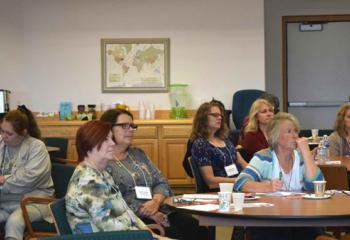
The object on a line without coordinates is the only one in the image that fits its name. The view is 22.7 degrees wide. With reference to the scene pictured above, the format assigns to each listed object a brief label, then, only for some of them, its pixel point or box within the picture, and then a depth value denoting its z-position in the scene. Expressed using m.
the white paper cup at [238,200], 4.36
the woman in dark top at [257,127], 7.50
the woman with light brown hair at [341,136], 8.05
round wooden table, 4.08
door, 14.07
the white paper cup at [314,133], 9.95
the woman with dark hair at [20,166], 6.17
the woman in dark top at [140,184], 5.50
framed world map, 12.61
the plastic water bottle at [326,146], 7.57
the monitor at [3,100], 11.91
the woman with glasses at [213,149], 6.50
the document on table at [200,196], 5.00
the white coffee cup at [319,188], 4.85
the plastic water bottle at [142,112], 12.42
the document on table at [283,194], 4.98
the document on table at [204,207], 4.41
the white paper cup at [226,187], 4.59
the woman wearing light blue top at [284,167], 5.20
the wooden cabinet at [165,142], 11.84
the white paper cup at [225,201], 4.32
